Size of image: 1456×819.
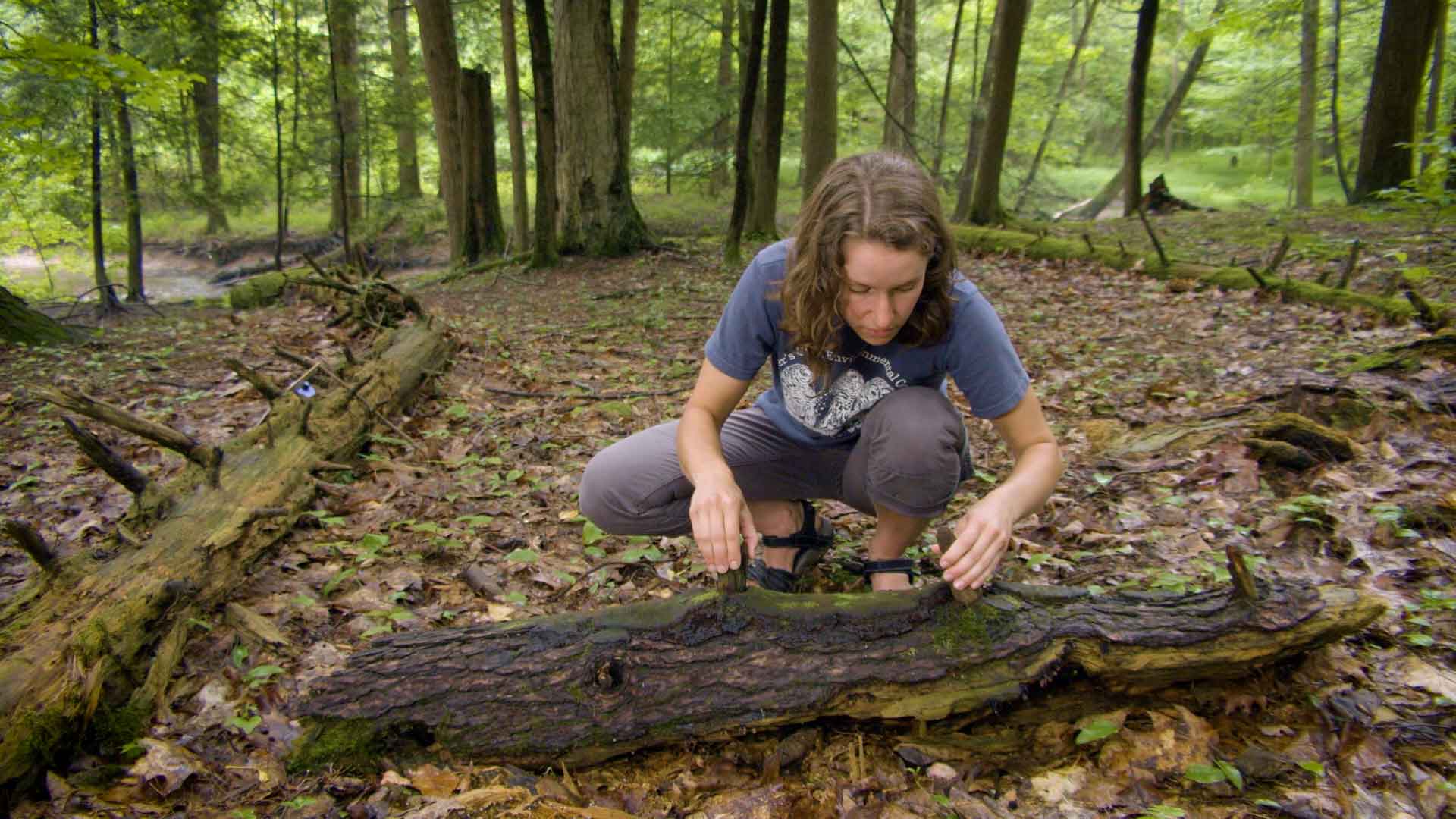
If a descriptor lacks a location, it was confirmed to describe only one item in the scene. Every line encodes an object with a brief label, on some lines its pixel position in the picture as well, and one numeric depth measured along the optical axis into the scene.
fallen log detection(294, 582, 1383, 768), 1.85
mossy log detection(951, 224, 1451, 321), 5.27
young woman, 1.83
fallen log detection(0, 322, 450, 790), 1.88
